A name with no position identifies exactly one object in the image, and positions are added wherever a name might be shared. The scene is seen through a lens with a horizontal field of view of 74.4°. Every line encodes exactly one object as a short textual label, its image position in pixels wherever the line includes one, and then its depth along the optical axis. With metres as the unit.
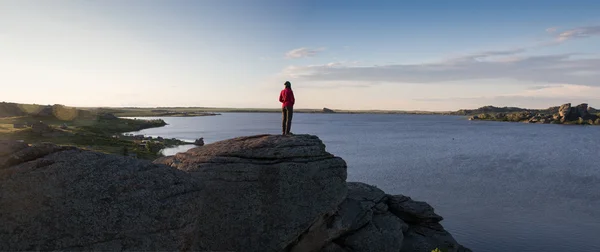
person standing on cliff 25.72
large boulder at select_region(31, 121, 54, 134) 70.81
